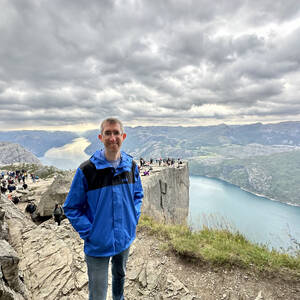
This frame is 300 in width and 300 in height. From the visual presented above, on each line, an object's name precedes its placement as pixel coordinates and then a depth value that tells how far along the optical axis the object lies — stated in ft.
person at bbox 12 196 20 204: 49.46
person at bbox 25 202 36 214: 41.08
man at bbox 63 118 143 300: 8.51
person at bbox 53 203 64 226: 29.32
